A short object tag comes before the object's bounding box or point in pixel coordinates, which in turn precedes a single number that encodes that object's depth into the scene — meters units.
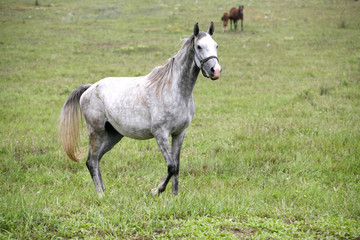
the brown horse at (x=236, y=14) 57.00
